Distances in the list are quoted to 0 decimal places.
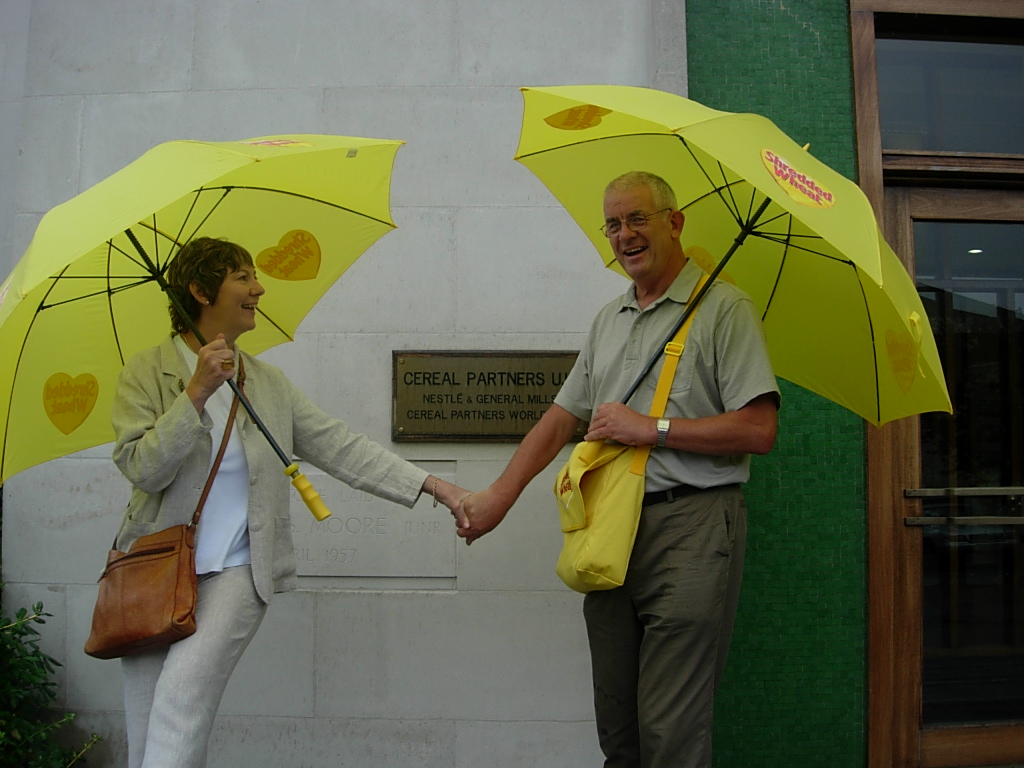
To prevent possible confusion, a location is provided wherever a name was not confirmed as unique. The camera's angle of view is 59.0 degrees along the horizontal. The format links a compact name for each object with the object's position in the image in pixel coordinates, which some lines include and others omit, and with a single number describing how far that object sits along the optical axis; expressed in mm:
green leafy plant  3627
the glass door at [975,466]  4164
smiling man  2541
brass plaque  3838
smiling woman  2451
